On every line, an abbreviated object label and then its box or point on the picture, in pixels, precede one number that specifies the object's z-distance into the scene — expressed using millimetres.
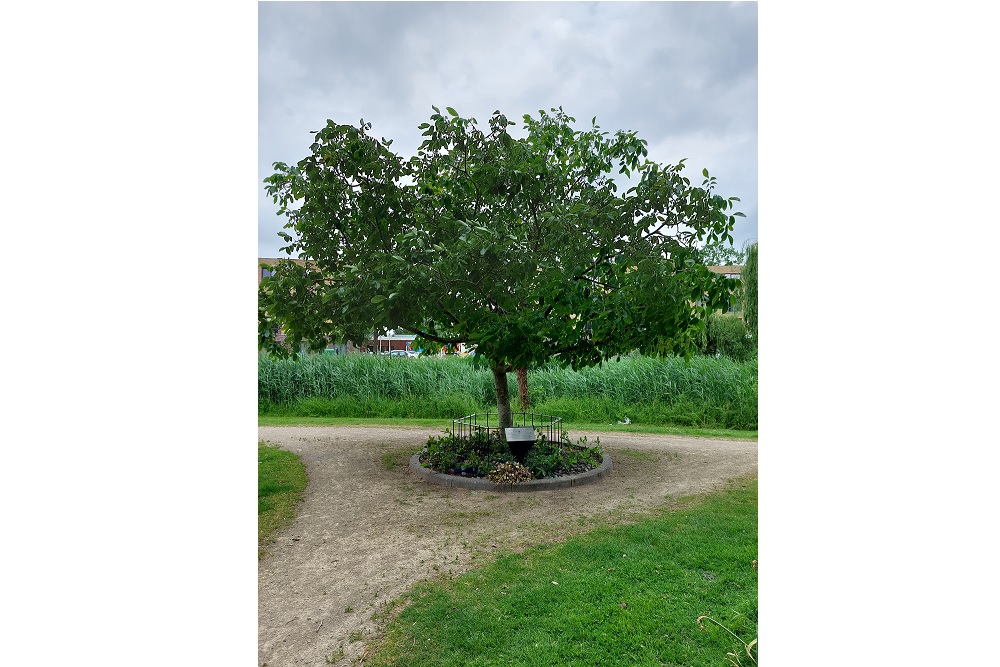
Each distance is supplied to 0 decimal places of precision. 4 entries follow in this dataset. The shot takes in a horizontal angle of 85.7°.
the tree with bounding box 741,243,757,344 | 10602
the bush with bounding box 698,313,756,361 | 12227
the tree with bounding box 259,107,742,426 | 3938
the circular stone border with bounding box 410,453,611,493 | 4680
